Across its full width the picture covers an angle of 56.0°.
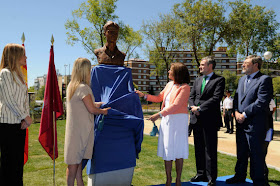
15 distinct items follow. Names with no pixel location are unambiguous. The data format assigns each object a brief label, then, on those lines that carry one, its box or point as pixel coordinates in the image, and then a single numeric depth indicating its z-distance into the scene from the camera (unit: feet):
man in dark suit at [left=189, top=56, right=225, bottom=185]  14.39
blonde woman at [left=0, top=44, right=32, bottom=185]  10.44
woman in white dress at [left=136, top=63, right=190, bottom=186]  13.24
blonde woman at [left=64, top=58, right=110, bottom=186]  10.89
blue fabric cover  11.87
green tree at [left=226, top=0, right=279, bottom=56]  63.67
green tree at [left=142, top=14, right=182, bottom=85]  94.94
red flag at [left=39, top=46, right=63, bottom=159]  13.07
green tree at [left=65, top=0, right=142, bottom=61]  84.48
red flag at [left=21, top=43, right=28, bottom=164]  13.53
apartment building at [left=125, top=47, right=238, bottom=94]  317.42
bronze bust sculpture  12.89
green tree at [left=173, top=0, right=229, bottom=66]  63.57
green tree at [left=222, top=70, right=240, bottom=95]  258.37
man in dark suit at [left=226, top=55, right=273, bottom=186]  13.61
